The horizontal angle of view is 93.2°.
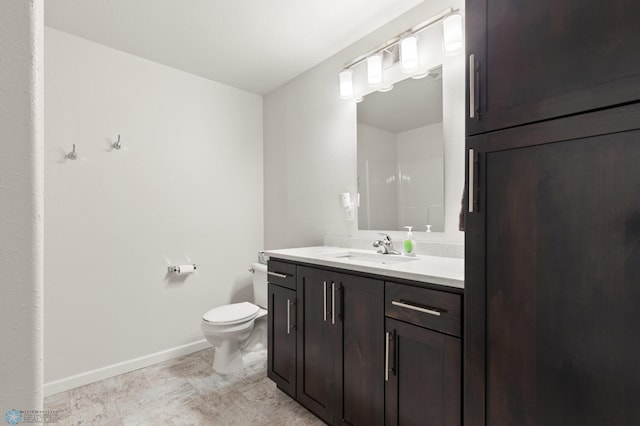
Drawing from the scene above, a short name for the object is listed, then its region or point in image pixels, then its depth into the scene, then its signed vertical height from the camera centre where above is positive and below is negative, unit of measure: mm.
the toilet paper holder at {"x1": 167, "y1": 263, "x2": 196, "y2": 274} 2625 -490
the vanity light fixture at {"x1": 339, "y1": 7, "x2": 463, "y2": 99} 1650 +1005
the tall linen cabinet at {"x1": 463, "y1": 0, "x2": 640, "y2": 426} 771 -11
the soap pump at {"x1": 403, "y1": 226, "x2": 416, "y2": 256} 1878 -225
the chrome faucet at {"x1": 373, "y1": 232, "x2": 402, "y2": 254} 1992 -230
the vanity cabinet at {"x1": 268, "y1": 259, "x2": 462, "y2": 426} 1157 -642
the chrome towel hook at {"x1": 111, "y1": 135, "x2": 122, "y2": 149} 2341 +523
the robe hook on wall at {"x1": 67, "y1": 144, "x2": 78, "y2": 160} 2160 +412
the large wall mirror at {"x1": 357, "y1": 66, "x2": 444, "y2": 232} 1860 +365
